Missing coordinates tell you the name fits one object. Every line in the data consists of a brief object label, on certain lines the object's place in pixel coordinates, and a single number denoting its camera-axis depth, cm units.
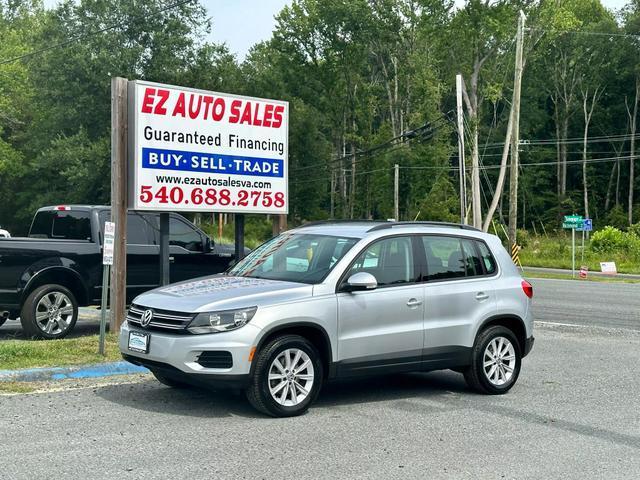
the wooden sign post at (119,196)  1152
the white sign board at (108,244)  956
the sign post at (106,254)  956
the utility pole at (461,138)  3768
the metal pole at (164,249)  1174
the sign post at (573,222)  3475
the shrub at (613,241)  4516
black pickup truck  1151
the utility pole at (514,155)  3475
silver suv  703
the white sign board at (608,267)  3453
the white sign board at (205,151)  1155
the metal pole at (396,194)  5338
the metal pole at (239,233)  1305
